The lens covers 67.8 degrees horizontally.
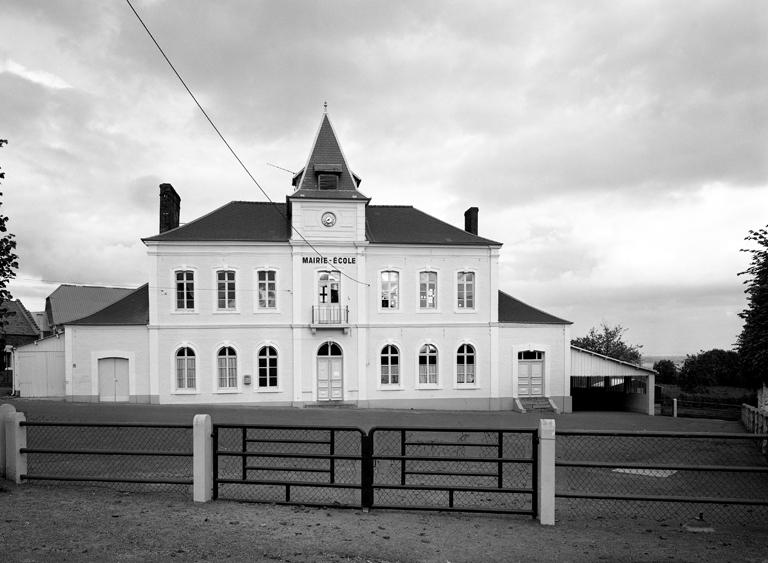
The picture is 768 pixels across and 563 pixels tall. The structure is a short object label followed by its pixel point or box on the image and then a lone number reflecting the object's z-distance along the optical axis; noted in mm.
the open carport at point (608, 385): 27672
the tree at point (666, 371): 47641
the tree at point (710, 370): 43625
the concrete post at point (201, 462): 7965
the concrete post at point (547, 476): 7453
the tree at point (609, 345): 55438
